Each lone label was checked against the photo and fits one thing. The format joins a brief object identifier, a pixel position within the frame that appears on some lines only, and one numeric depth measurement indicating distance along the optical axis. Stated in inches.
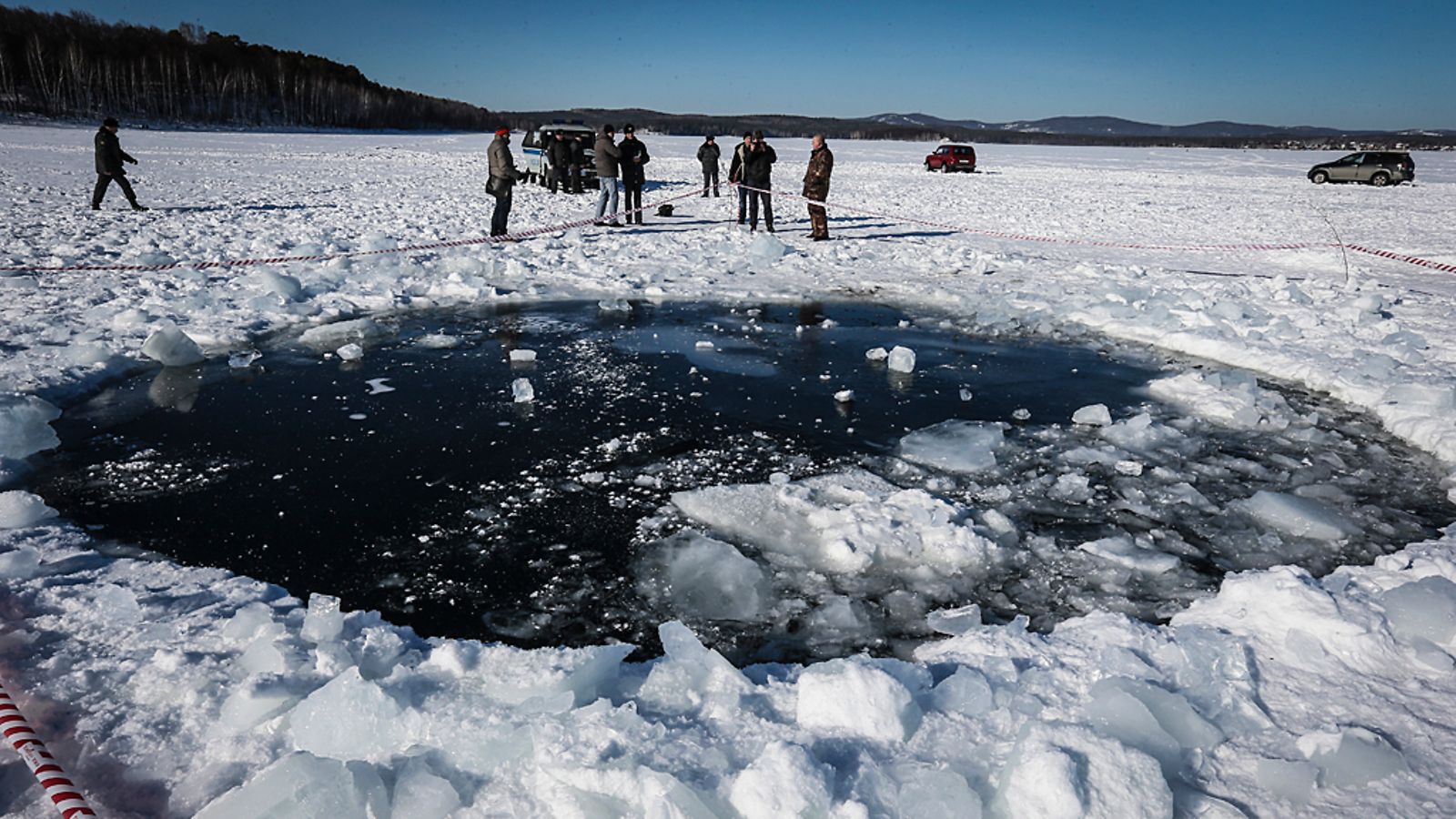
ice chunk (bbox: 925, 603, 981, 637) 117.3
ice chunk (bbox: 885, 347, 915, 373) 241.8
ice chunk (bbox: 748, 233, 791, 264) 416.8
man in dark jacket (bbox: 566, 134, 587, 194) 754.2
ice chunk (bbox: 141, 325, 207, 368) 227.5
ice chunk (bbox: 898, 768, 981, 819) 78.6
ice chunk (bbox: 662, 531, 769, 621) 122.9
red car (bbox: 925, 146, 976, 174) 1229.1
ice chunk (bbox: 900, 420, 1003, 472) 173.5
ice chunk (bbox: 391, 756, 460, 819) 80.7
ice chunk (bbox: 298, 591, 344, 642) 108.3
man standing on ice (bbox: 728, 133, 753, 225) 516.6
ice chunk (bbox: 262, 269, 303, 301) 308.0
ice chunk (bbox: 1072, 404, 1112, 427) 198.7
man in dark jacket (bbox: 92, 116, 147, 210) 502.6
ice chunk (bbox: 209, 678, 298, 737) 93.0
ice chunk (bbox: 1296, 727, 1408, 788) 85.7
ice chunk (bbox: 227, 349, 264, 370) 234.5
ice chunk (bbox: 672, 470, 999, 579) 135.8
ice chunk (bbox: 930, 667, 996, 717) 97.3
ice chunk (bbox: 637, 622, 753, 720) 96.4
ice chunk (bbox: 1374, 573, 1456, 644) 109.0
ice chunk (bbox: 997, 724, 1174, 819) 80.1
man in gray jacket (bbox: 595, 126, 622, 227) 493.0
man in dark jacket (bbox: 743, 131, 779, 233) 493.4
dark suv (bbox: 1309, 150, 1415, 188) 1058.1
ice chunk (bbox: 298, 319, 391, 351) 261.8
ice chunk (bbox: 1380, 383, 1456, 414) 196.4
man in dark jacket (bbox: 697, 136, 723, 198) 717.9
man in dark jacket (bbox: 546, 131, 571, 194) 748.6
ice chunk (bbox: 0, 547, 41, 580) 122.8
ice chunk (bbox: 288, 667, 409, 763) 89.9
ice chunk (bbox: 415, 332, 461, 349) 261.9
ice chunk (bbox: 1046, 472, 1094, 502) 159.9
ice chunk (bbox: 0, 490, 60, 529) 138.2
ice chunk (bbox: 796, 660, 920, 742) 92.7
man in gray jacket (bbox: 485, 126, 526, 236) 438.6
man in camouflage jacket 464.4
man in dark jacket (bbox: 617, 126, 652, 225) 515.5
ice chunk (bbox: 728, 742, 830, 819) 78.9
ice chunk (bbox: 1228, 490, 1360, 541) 145.7
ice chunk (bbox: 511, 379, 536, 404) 209.9
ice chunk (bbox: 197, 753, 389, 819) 77.3
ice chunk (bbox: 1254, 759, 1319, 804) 84.3
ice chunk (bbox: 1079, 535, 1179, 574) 134.6
